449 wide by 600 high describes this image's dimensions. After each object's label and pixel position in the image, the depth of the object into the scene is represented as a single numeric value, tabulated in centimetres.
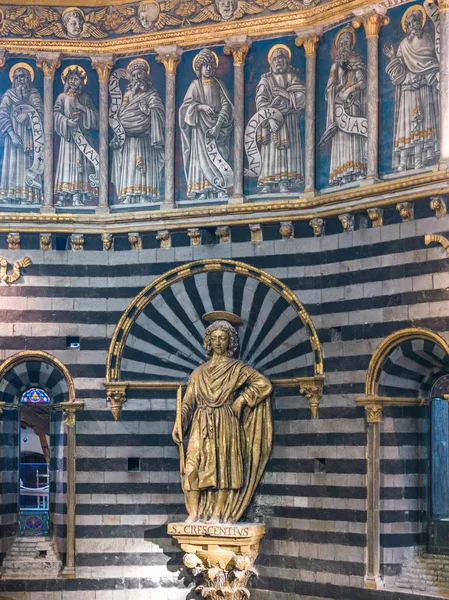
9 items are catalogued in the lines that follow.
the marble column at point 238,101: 2031
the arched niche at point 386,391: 1859
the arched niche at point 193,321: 1995
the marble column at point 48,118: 2086
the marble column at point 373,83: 1908
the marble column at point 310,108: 1983
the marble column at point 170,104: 2070
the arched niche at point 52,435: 2031
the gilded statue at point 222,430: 1925
